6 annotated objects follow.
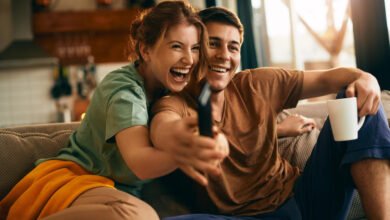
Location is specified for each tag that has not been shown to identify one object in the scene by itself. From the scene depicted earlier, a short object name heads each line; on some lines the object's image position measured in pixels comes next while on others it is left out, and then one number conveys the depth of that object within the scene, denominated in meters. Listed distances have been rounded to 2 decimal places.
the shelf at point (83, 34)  6.42
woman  1.08
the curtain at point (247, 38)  4.38
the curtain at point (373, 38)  2.56
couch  1.53
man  1.35
